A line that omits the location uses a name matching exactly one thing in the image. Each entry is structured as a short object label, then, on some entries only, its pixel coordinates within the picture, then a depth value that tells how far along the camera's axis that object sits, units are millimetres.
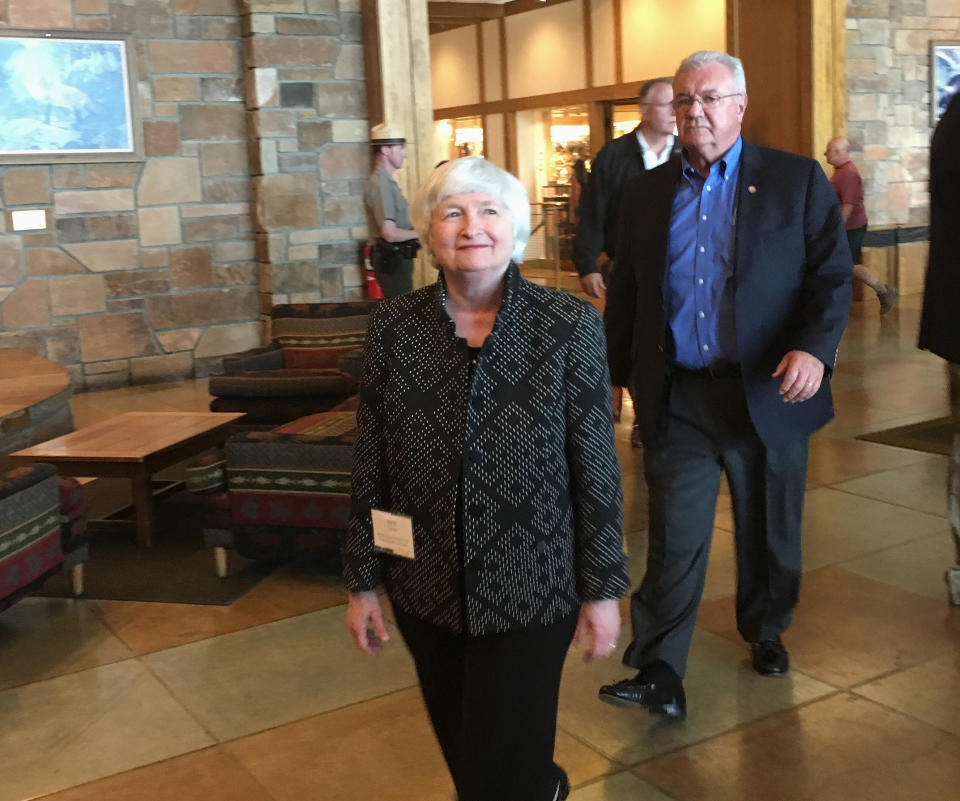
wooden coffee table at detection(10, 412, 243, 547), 4934
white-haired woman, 1998
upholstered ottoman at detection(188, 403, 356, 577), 4348
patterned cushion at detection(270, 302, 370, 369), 6742
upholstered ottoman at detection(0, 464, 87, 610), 3822
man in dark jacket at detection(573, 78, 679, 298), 5230
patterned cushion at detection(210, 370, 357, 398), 5945
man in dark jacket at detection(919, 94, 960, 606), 3389
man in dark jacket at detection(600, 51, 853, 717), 2959
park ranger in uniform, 7879
